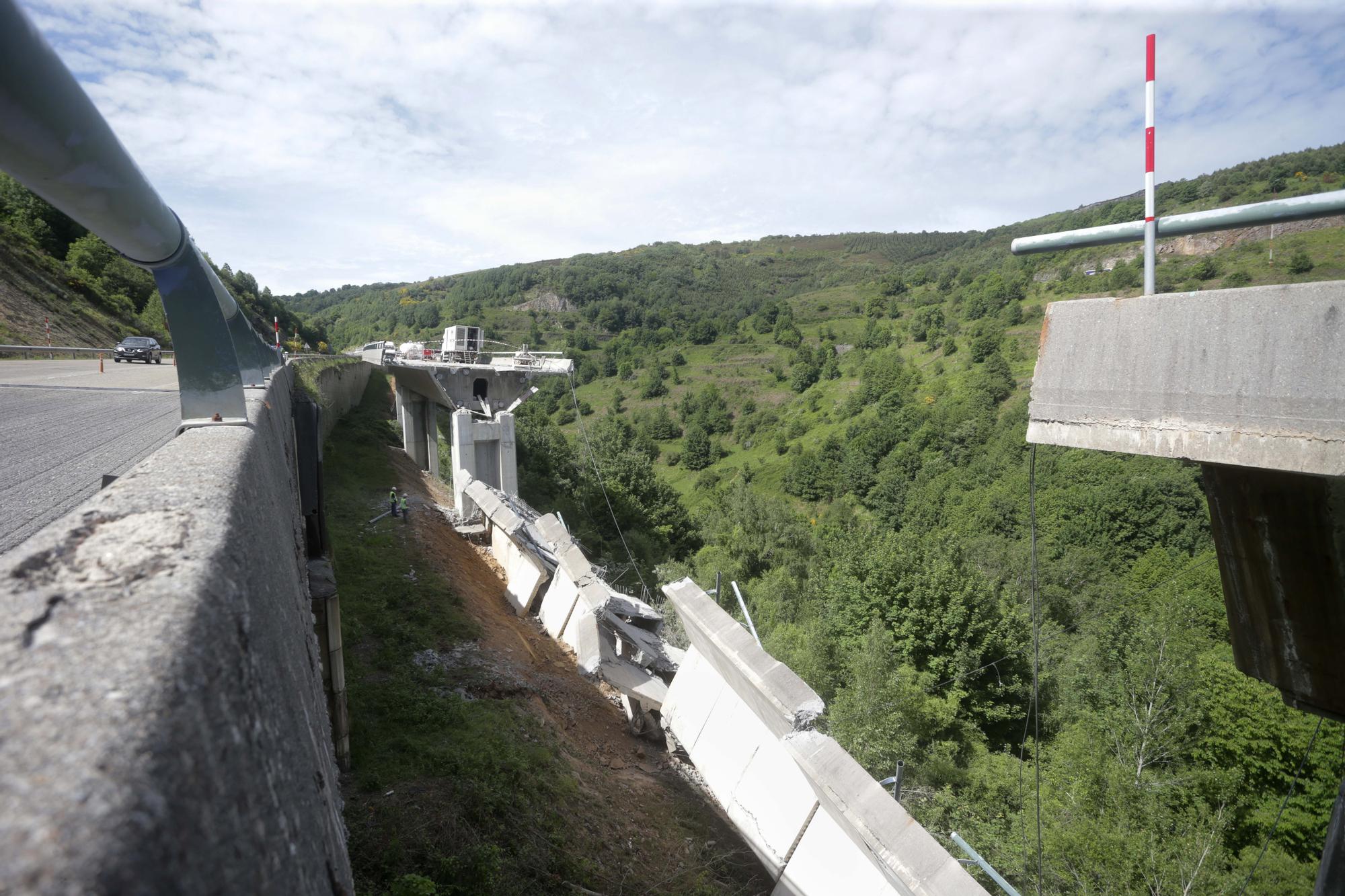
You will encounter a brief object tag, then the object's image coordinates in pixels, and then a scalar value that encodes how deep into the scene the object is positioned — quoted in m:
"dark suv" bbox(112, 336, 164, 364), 21.42
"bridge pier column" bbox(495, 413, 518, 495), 26.39
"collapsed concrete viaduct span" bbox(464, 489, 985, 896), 6.95
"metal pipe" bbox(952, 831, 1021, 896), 5.98
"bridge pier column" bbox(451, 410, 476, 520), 25.31
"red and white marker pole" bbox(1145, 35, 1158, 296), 3.51
